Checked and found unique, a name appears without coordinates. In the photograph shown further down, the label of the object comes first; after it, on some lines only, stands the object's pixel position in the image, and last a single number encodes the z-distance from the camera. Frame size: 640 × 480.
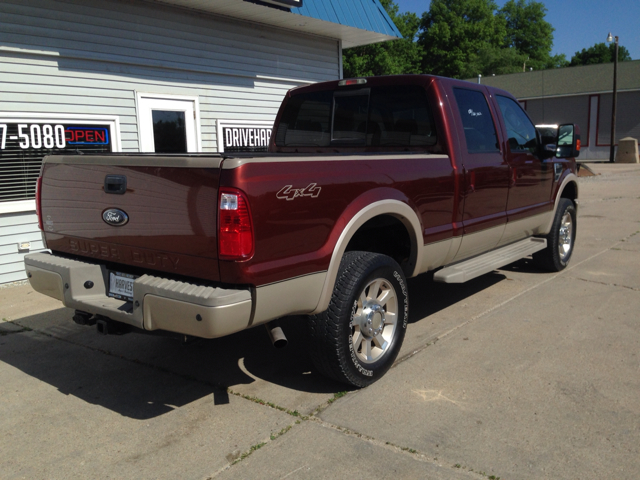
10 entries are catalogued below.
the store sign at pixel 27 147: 6.92
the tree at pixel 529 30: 76.69
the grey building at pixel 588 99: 35.59
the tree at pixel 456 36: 62.68
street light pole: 31.30
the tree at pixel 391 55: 47.69
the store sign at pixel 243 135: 9.46
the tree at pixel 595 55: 84.44
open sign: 7.47
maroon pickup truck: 3.12
